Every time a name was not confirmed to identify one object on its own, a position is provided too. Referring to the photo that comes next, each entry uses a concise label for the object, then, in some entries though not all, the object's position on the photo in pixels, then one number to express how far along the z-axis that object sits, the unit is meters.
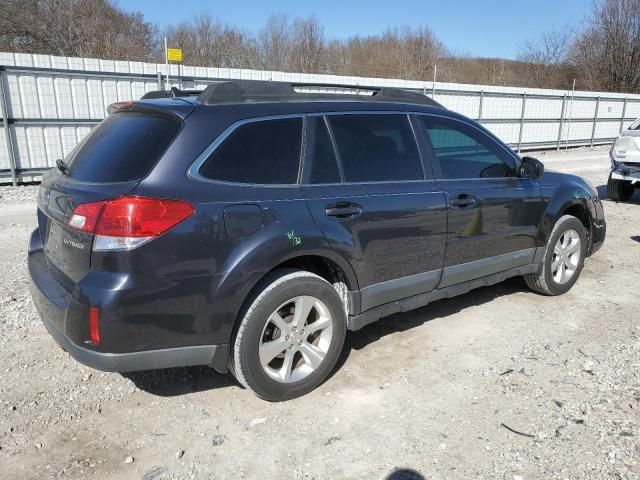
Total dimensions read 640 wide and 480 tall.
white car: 9.36
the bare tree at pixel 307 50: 27.03
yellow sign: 11.26
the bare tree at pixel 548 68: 38.31
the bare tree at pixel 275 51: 26.03
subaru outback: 2.59
